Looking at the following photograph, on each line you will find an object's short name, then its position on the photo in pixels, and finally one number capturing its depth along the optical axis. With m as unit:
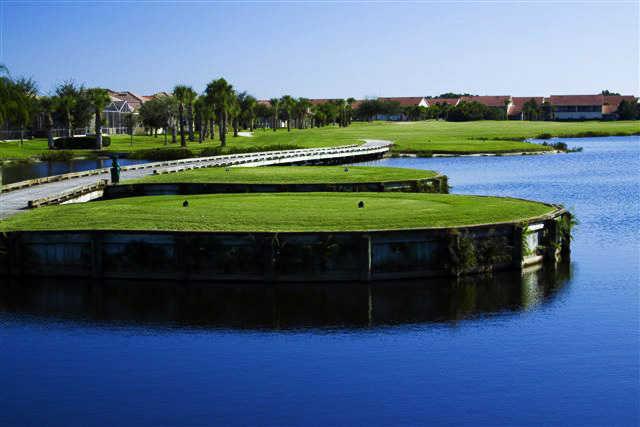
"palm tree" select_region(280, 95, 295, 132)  194.12
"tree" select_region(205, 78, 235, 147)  128.50
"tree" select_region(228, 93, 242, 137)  134.09
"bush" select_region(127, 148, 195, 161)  105.33
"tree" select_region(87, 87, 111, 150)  123.00
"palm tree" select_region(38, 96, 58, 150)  122.75
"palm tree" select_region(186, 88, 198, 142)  131.25
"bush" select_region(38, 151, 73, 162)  107.69
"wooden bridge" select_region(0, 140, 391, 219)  44.06
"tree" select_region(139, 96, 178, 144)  147.50
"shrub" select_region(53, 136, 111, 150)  122.31
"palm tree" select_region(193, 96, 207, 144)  136.49
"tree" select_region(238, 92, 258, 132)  178.25
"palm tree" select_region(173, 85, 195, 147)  130.38
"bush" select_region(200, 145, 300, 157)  100.81
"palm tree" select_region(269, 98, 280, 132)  194.50
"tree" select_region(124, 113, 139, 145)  153.05
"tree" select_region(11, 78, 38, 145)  106.56
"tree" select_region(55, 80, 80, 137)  132.00
